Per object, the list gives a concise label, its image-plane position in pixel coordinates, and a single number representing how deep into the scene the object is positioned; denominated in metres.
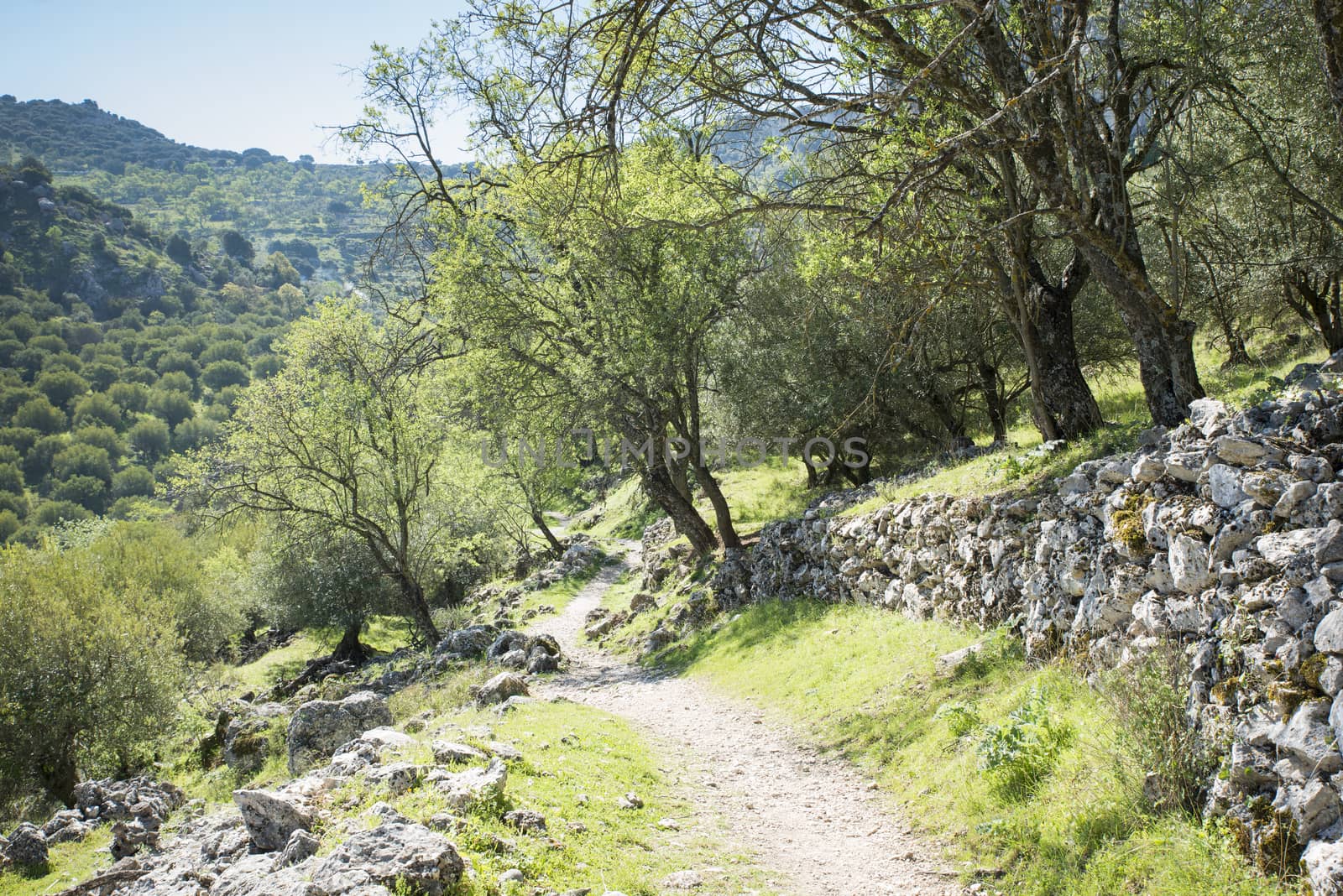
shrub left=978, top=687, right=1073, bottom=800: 6.06
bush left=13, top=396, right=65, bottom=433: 153.50
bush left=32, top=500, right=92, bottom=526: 130.75
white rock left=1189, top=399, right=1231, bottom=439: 6.11
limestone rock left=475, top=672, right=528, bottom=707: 13.12
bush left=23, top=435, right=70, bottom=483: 146.62
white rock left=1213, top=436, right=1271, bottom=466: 5.50
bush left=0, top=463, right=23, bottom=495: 139.12
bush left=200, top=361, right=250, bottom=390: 179.75
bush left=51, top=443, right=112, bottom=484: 143.75
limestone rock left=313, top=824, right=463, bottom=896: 4.50
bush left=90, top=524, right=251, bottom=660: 40.81
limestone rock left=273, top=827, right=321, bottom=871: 5.25
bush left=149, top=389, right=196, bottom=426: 167.12
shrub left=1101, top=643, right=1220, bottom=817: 4.82
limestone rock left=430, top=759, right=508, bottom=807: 6.07
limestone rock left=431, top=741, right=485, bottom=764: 7.16
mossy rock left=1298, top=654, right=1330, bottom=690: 4.16
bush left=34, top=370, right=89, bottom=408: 161.50
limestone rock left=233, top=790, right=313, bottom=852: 5.80
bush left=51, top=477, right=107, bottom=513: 139.38
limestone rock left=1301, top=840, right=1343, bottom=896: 3.61
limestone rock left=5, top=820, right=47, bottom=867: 13.02
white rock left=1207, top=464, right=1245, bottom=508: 5.41
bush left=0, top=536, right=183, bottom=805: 20.16
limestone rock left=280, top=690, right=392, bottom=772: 11.90
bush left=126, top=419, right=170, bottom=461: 156.25
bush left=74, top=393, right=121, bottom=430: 156.88
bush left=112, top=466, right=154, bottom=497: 142.62
